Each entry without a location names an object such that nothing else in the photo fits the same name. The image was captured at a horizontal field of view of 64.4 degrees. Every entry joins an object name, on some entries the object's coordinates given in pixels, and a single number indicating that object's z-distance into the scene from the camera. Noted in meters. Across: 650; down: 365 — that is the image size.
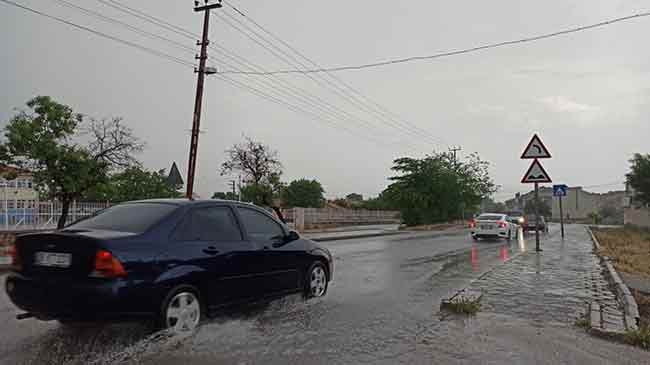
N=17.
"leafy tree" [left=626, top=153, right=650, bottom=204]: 40.66
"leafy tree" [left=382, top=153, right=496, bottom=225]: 43.58
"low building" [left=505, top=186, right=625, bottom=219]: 109.11
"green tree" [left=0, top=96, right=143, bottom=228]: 17.00
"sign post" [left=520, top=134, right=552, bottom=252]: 14.95
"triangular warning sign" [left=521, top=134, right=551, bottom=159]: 14.90
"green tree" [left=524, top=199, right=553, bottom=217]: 65.11
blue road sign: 27.19
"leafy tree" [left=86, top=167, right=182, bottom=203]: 18.80
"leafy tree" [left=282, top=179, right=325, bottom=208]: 81.38
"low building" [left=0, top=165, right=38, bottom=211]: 18.03
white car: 24.03
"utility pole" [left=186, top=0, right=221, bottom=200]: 21.11
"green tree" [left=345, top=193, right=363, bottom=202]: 124.69
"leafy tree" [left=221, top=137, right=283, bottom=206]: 42.16
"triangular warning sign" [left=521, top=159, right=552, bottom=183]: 15.12
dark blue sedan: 4.65
